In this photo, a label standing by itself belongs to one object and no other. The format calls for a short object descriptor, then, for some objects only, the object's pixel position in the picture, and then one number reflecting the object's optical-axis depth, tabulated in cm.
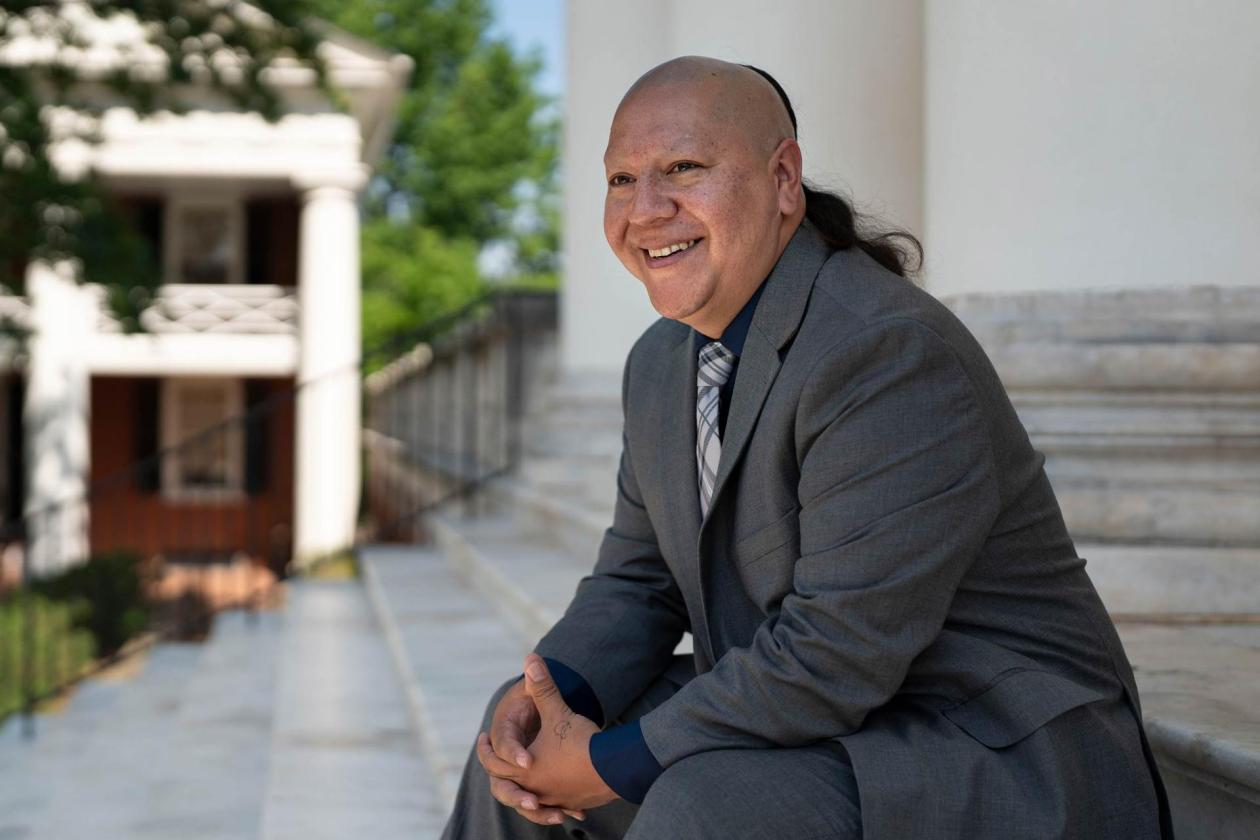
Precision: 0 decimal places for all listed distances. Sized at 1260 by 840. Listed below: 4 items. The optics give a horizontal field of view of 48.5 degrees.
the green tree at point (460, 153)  3547
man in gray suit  190
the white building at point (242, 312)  1777
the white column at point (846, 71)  460
